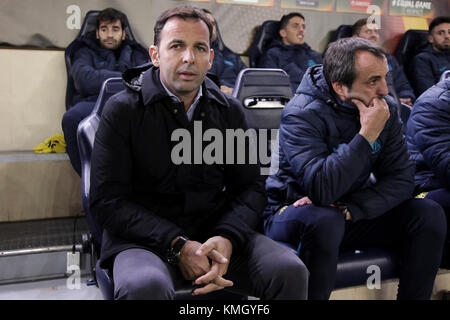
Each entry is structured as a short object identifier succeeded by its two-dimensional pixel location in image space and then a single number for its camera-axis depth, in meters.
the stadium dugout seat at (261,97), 2.08
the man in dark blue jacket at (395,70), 3.81
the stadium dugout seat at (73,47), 3.15
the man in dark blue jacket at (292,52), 3.58
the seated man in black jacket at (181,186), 1.25
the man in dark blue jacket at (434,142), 1.83
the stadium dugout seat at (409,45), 4.16
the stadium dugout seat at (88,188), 1.32
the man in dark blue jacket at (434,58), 3.90
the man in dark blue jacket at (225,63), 3.43
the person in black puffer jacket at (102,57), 2.97
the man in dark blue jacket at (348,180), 1.50
